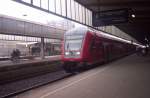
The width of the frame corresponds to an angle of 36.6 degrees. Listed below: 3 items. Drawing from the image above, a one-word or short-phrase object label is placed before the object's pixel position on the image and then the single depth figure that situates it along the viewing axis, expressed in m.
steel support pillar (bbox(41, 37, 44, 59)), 33.13
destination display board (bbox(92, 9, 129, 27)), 19.08
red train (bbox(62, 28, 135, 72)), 15.00
